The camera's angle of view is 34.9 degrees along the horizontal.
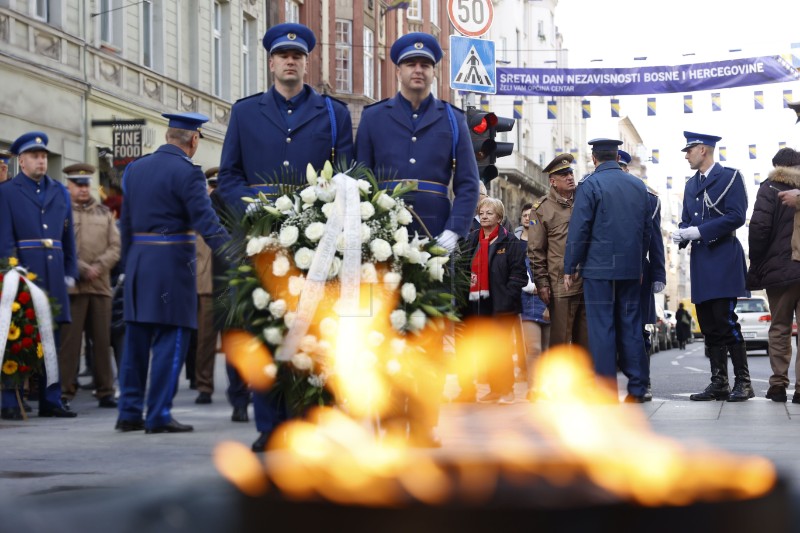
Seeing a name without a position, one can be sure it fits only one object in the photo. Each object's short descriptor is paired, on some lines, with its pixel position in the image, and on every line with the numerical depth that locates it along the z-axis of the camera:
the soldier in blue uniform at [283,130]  5.84
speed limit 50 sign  15.27
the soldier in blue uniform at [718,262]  9.55
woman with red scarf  9.91
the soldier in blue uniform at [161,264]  7.17
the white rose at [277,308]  5.17
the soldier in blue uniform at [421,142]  5.98
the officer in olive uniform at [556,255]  9.75
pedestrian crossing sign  14.98
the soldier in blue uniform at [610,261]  8.89
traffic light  12.41
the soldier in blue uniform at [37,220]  9.25
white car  29.84
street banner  26.95
